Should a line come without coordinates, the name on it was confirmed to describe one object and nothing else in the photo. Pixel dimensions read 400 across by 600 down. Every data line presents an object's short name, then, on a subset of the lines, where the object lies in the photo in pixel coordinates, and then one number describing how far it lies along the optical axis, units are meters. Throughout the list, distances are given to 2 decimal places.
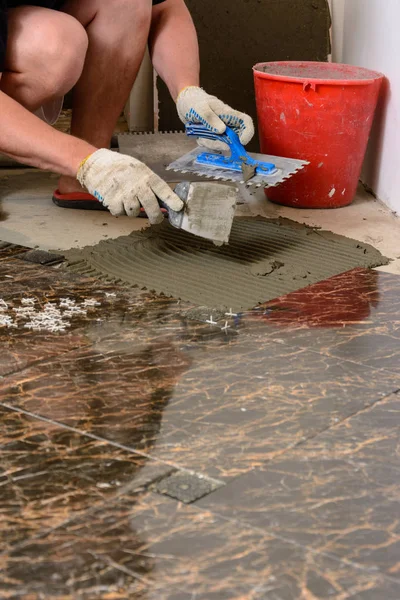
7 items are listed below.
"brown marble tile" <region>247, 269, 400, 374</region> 2.37
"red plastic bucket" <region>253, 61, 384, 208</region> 3.05
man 2.58
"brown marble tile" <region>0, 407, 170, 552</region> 1.79
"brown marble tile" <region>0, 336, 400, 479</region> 2.10
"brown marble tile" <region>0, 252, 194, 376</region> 2.37
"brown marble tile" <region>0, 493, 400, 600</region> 1.57
